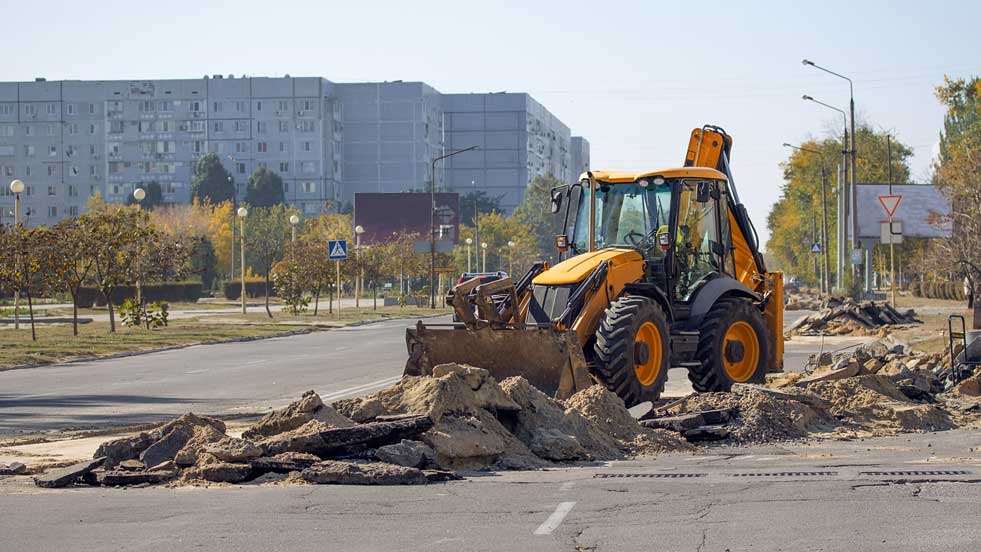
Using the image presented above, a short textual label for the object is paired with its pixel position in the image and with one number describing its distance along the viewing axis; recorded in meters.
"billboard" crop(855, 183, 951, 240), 81.75
